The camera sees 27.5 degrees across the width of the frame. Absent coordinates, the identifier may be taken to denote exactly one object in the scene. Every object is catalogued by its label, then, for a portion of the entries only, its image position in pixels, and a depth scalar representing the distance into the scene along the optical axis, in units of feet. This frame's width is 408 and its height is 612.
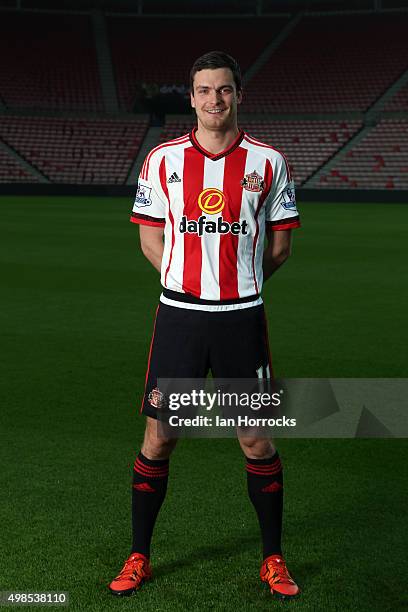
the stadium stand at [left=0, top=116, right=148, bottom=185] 123.44
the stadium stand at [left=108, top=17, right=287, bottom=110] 145.38
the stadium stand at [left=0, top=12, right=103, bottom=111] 138.31
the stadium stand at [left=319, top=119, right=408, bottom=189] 111.86
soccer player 9.95
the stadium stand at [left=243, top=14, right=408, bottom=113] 133.08
